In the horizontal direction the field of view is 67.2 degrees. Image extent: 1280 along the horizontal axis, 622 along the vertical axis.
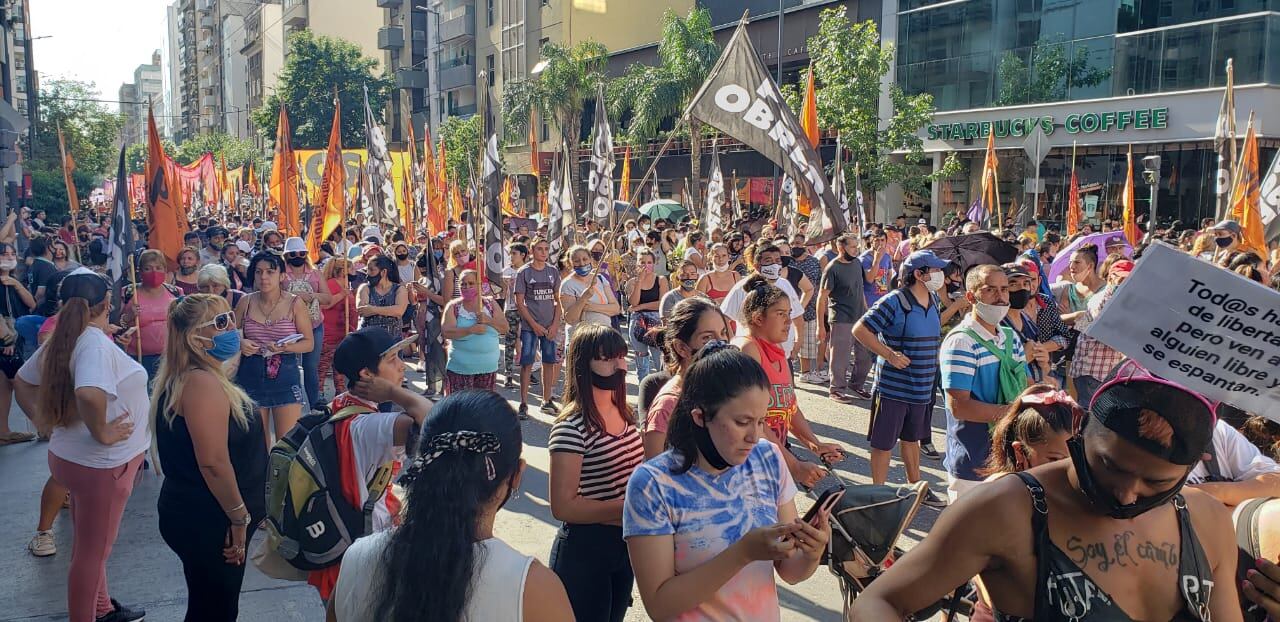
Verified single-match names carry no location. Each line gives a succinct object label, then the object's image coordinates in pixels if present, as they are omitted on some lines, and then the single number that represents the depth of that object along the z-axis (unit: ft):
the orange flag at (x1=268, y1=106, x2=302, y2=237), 43.06
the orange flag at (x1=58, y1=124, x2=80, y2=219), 48.29
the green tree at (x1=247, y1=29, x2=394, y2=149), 190.29
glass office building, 84.07
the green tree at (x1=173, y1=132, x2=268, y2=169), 219.00
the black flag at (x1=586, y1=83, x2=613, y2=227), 48.06
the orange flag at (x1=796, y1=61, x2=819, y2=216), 42.29
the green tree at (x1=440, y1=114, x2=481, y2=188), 131.61
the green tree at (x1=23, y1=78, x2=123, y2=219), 121.39
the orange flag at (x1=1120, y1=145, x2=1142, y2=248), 56.84
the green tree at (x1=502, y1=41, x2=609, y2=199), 135.54
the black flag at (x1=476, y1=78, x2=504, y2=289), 30.71
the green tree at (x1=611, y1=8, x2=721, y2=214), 111.04
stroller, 7.82
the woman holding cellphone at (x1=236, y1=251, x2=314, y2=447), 22.85
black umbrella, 24.37
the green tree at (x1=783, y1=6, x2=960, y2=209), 86.63
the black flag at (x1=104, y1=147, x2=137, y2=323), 22.74
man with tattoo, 6.36
